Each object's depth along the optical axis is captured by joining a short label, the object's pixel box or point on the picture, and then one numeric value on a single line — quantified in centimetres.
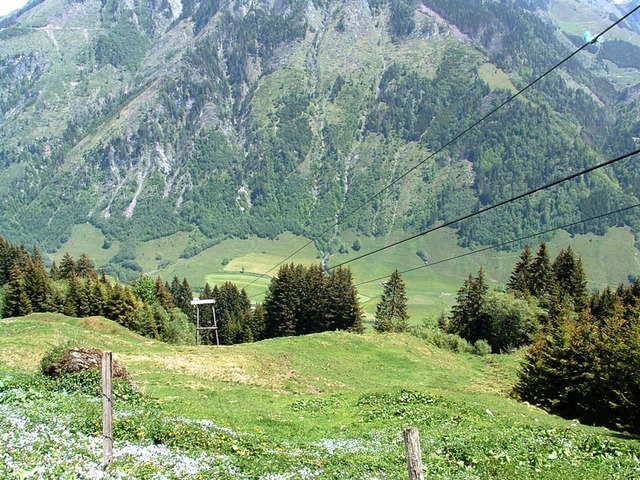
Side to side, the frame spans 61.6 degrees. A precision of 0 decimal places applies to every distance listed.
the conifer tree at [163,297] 12562
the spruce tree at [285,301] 10512
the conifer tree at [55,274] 12539
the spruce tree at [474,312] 9519
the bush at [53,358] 2864
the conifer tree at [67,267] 12519
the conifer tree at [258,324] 11687
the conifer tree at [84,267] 13362
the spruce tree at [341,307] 10469
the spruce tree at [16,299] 8994
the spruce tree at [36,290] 9244
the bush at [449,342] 8644
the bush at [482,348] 8594
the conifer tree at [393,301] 11500
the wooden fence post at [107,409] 1374
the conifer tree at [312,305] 10562
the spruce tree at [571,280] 10219
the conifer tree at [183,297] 14900
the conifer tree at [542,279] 10051
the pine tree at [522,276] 10733
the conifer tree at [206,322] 13700
